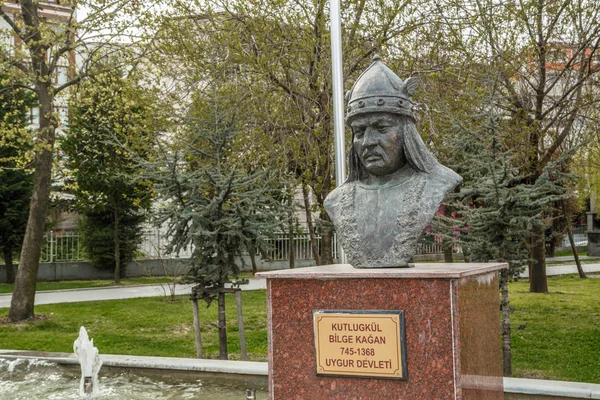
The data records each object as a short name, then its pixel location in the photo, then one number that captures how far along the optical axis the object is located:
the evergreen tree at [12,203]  22.31
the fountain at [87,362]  7.39
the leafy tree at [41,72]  13.02
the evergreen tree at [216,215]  8.89
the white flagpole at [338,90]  8.04
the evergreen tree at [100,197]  22.77
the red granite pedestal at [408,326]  4.47
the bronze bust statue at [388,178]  5.18
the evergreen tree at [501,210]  8.04
